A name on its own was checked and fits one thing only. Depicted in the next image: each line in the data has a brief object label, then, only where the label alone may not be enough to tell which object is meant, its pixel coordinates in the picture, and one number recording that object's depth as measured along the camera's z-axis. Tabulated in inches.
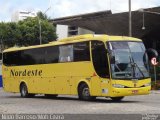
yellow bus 935.7
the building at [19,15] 6803.2
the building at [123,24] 2797.7
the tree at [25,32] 3772.1
